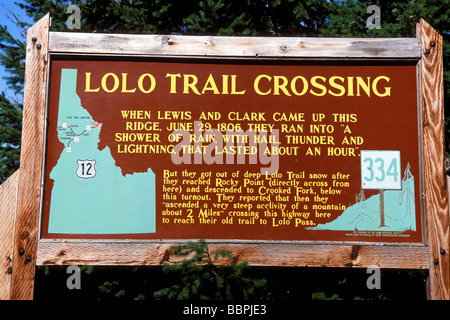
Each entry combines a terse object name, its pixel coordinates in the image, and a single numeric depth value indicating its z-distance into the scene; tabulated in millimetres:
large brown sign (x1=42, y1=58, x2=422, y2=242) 3785
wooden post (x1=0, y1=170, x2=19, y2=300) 3764
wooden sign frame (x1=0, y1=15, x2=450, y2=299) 3736
